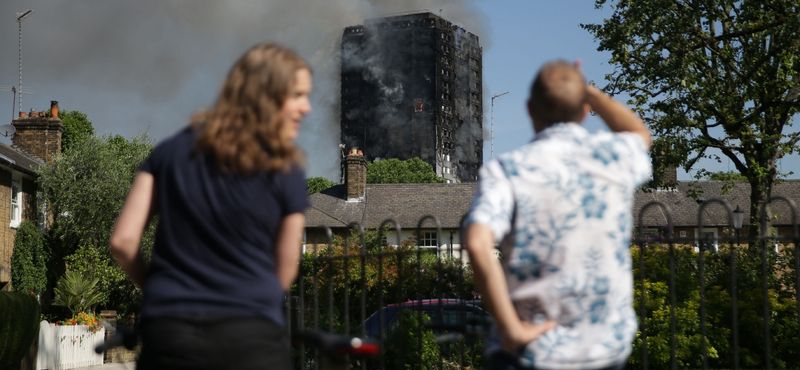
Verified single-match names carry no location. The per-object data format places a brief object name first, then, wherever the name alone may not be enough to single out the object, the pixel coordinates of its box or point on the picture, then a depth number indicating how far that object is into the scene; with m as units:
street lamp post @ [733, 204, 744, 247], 14.91
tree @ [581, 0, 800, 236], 22.48
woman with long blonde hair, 2.21
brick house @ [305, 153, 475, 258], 46.19
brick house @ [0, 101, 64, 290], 25.58
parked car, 5.27
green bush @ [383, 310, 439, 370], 9.58
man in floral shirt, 2.39
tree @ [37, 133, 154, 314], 28.64
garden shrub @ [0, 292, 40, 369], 16.38
